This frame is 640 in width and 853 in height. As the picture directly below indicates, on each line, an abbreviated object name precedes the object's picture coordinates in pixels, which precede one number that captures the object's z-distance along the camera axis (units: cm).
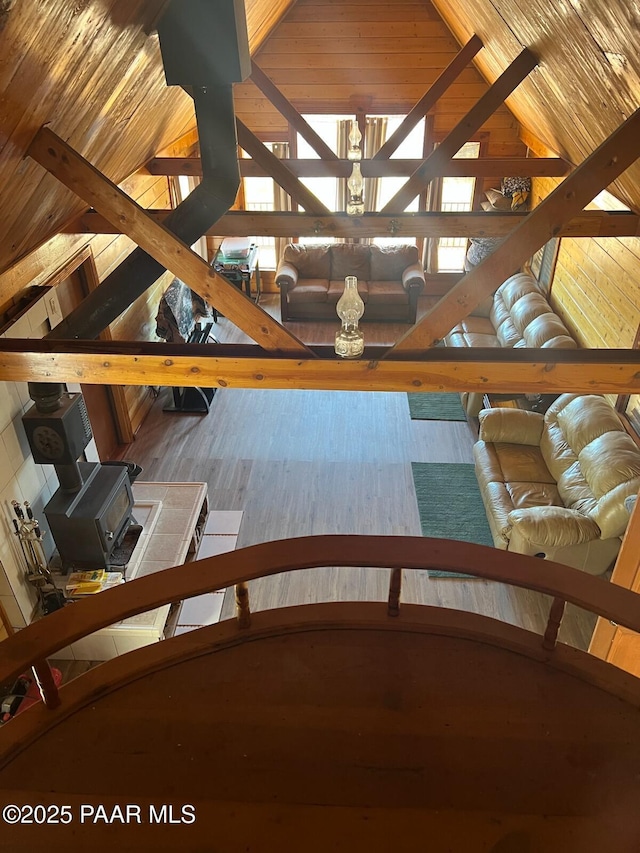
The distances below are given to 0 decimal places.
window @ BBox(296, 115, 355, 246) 895
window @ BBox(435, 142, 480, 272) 926
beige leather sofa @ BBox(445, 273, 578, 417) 651
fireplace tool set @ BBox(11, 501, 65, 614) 423
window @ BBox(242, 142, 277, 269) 948
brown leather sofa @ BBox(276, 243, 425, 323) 882
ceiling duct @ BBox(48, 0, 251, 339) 267
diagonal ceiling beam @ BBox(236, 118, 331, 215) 496
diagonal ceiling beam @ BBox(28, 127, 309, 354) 285
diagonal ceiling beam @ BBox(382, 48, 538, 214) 479
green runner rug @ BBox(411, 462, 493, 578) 550
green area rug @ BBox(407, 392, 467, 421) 713
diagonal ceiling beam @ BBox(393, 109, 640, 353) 260
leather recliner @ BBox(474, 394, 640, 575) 447
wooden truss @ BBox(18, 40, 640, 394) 284
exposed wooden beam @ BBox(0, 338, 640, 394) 300
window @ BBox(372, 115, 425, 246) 891
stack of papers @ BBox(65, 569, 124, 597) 446
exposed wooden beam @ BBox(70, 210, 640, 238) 491
